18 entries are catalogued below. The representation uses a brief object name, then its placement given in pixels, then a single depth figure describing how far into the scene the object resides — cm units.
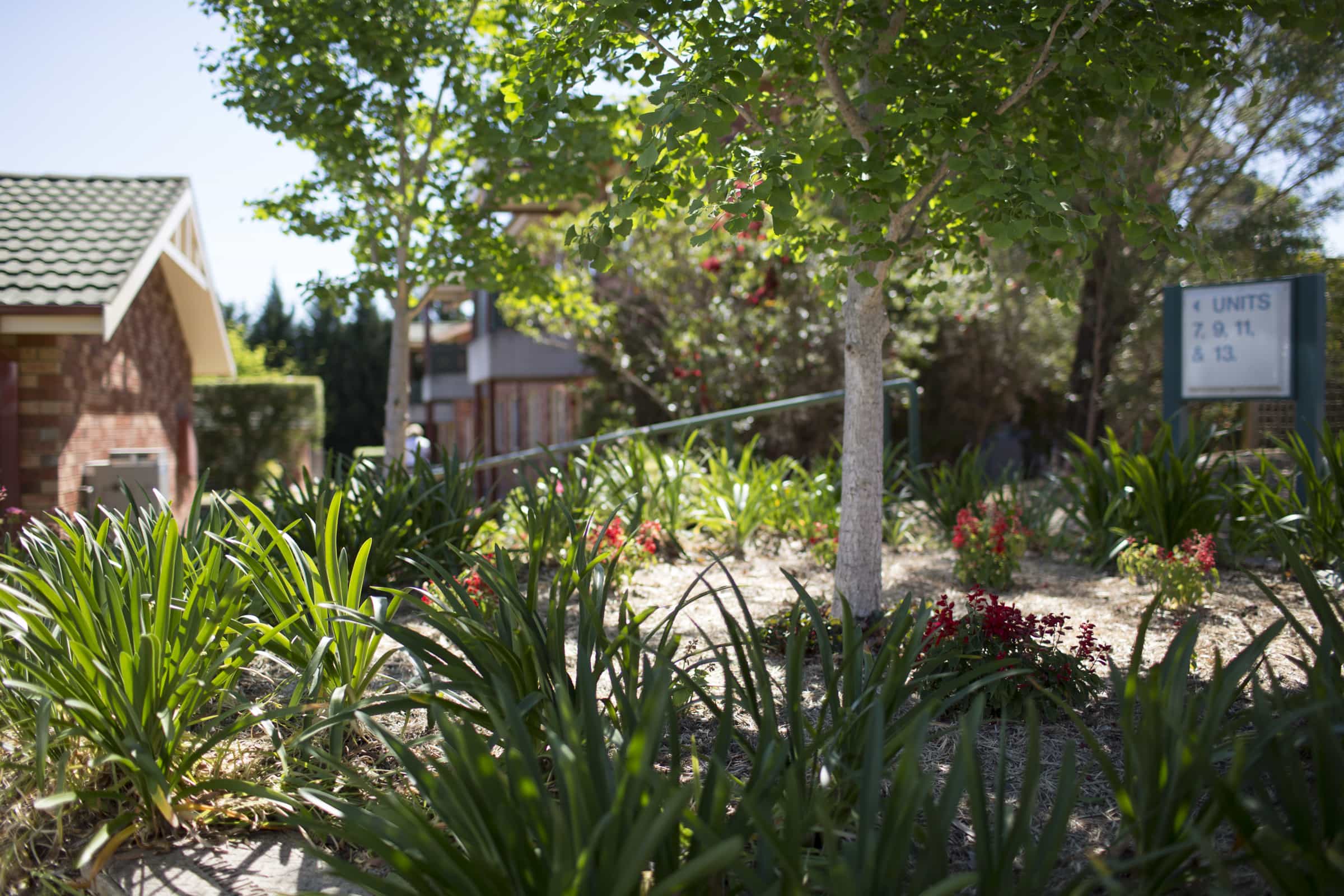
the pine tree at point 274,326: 3750
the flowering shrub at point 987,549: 496
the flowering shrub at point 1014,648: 310
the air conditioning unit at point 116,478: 917
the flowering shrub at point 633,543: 508
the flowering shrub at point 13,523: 643
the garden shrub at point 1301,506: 435
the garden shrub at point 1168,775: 169
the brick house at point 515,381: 1842
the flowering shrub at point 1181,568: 420
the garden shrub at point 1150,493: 499
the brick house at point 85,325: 873
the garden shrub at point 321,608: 299
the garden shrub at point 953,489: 630
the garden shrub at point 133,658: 242
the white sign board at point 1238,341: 607
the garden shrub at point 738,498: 604
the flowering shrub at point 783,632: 375
